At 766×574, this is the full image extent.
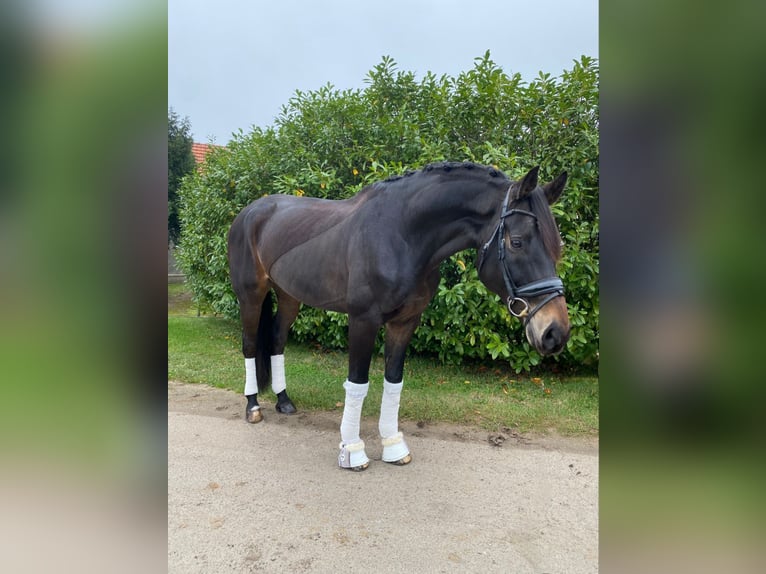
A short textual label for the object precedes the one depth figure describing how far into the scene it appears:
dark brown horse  2.13
